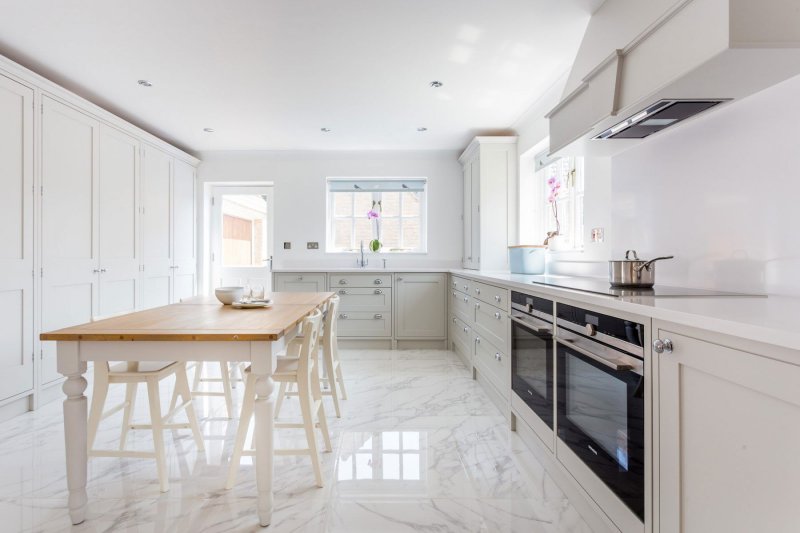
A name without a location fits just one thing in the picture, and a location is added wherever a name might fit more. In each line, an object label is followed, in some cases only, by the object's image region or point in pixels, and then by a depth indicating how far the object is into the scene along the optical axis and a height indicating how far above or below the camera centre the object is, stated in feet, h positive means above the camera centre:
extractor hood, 3.90 +2.27
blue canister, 10.89 +0.23
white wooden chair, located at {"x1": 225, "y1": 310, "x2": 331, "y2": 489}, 5.96 -1.92
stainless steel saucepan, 5.65 -0.09
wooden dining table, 5.06 -1.13
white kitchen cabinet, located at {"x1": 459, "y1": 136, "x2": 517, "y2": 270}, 14.14 +2.38
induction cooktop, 5.04 -0.33
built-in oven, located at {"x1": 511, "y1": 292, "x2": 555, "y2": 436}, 6.32 -1.52
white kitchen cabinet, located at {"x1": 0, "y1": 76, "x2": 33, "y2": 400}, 8.64 +0.63
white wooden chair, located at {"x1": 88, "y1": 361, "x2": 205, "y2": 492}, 5.96 -1.89
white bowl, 8.19 -0.57
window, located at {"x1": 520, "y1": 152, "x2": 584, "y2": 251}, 10.71 +1.96
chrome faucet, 17.21 +0.19
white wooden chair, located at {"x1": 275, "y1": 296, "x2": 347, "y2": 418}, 8.38 -1.74
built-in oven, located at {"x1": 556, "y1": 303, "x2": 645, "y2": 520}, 4.09 -1.54
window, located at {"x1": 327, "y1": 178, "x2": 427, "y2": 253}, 17.74 +2.01
